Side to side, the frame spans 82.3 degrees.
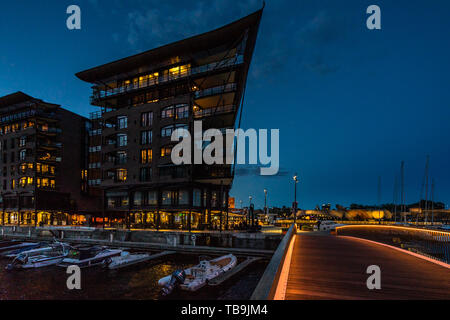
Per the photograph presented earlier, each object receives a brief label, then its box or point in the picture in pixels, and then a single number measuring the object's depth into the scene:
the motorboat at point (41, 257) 23.30
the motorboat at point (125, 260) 23.23
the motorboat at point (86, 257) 23.42
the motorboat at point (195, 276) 16.39
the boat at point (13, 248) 27.34
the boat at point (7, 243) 38.20
